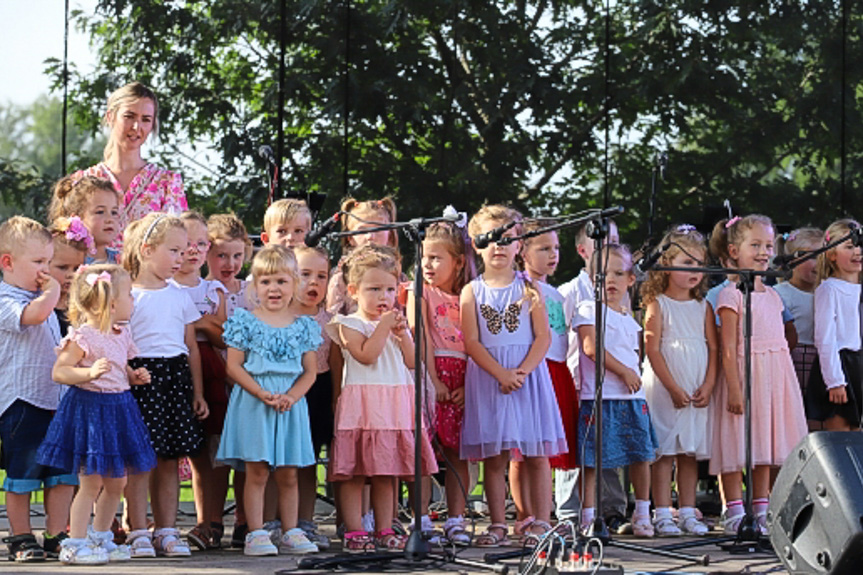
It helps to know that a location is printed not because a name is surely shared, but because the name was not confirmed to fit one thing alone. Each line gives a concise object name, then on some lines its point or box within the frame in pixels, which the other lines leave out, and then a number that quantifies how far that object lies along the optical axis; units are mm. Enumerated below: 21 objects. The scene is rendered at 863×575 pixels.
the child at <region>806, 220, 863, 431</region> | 14352
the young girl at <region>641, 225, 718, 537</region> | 13680
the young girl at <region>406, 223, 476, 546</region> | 12500
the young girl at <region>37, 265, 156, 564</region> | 10227
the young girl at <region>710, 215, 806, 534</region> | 13695
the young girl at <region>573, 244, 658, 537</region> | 13180
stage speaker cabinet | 7988
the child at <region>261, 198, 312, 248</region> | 12891
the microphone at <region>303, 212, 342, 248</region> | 10305
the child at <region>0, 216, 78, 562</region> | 10641
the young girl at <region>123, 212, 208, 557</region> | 11102
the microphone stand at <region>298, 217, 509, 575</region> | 9836
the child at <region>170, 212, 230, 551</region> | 11836
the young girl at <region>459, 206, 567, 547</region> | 12227
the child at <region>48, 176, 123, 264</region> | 12023
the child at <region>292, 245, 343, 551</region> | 12102
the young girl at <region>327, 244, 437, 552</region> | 11453
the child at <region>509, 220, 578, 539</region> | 13328
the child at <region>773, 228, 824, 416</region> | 14789
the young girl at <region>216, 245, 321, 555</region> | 11141
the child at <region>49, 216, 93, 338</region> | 11523
